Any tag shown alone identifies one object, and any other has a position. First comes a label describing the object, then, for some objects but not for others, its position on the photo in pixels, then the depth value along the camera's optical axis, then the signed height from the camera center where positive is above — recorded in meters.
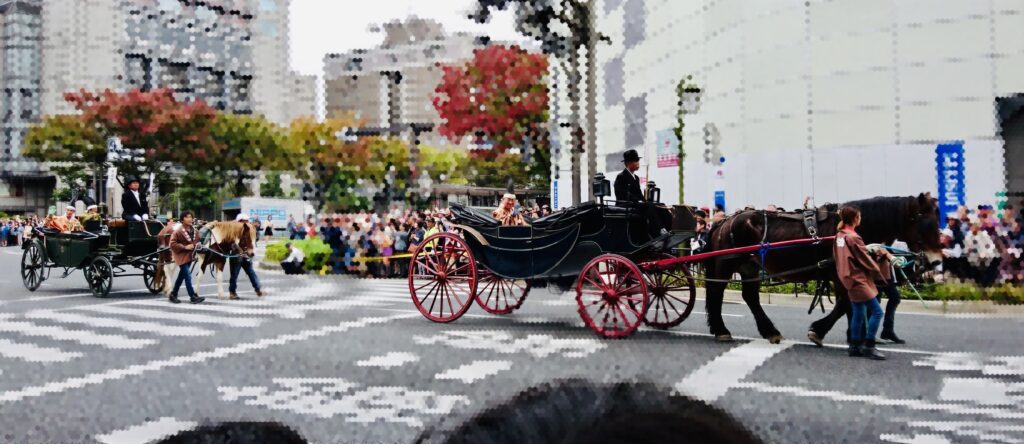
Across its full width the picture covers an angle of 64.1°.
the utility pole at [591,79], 20.19 +3.61
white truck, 55.78 +1.27
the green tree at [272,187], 73.00 +3.60
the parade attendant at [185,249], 14.22 -0.37
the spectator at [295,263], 24.42 -1.08
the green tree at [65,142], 42.59 +4.54
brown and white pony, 15.53 -0.30
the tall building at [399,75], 101.38 +19.92
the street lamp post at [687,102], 23.50 +3.92
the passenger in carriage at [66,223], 17.14 +0.11
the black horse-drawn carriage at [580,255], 9.82 -0.40
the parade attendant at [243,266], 15.48 -0.77
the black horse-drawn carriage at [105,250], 15.87 -0.43
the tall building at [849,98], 19.86 +3.39
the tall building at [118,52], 63.44 +14.67
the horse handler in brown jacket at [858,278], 8.10 -0.54
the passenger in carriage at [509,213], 12.19 +0.19
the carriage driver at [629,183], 10.38 +0.54
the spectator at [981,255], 14.77 -0.58
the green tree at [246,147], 47.72 +4.93
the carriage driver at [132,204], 16.24 +0.49
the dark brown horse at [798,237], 8.74 -0.17
